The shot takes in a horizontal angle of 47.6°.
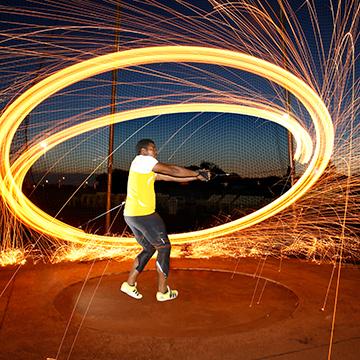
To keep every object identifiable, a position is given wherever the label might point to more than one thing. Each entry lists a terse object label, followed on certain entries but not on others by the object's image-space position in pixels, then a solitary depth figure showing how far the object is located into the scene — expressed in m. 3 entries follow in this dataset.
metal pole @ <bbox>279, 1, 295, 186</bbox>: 8.20
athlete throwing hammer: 5.00
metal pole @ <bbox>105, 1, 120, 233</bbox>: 8.39
